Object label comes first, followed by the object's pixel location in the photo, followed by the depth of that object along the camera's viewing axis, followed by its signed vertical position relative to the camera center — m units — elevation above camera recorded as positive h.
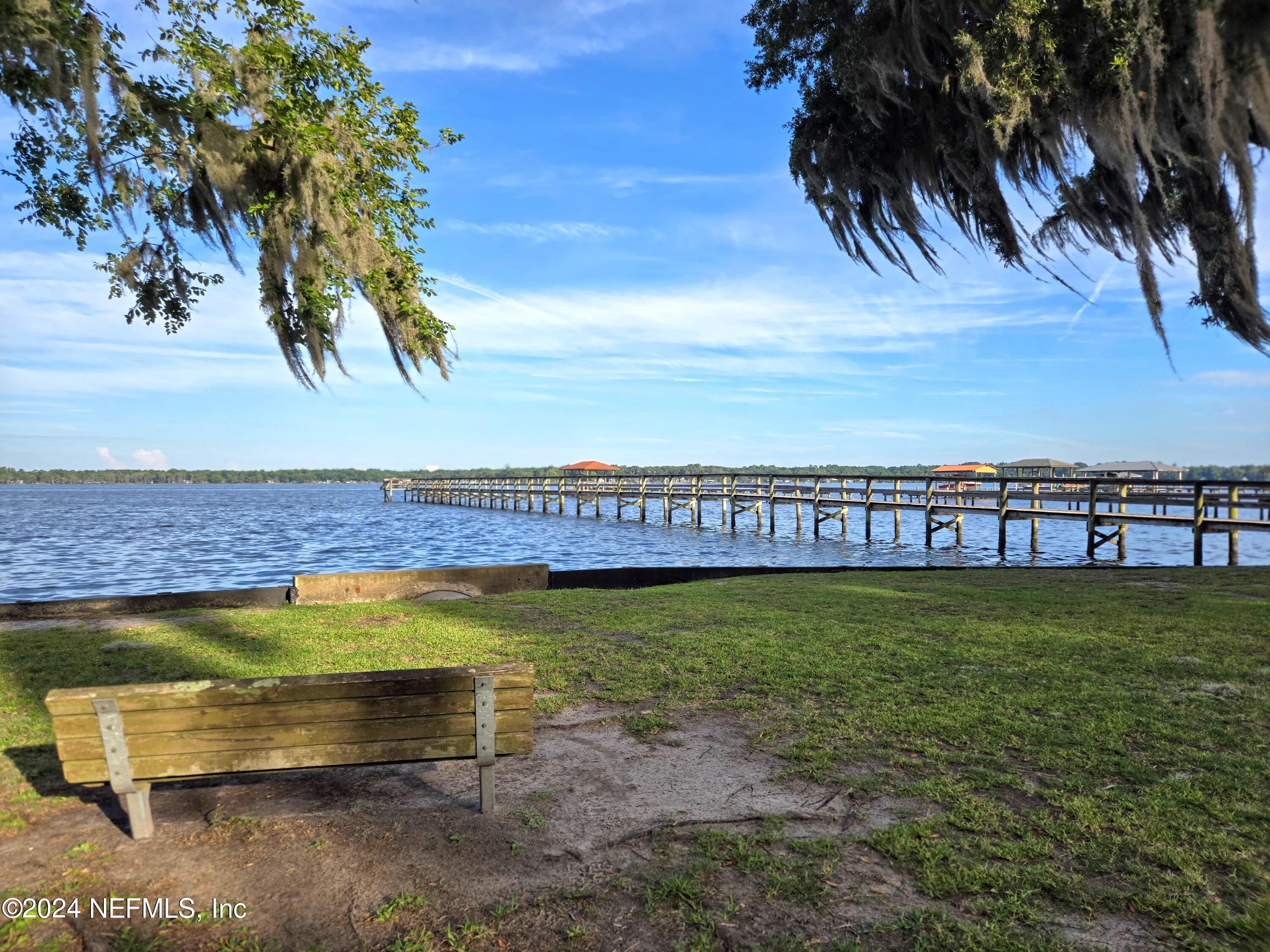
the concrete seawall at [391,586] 9.07 -1.58
